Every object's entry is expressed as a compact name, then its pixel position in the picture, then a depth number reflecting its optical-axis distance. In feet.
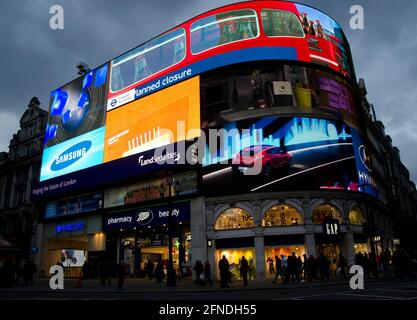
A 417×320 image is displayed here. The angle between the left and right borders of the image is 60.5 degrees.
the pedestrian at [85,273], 108.49
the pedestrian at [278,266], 73.41
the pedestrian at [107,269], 79.63
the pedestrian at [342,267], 77.41
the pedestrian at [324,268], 73.87
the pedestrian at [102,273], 76.54
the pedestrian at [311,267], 74.43
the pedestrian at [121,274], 63.31
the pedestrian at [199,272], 74.33
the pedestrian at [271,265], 89.04
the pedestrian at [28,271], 80.23
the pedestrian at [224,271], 65.21
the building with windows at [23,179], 154.97
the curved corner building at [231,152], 91.35
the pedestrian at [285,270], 70.17
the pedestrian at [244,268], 71.35
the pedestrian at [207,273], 76.06
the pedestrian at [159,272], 79.92
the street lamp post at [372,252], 73.58
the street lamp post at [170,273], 68.54
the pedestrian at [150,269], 98.12
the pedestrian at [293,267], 69.41
